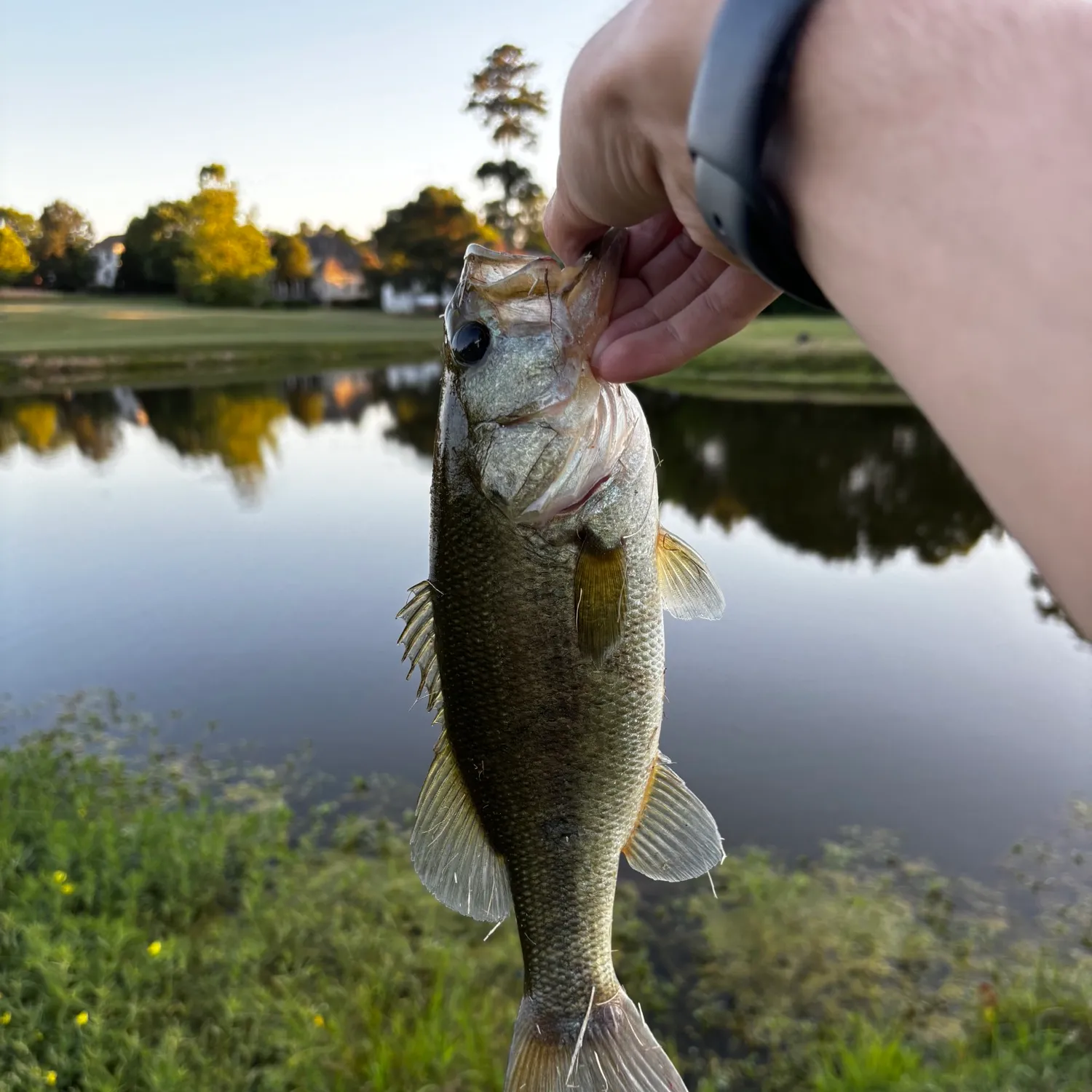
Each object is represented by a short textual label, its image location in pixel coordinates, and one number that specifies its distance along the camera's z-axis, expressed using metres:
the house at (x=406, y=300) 54.38
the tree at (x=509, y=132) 23.91
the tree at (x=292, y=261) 55.42
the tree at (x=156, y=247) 38.71
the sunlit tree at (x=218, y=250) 43.22
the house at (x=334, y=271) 60.59
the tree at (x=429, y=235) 50.25
